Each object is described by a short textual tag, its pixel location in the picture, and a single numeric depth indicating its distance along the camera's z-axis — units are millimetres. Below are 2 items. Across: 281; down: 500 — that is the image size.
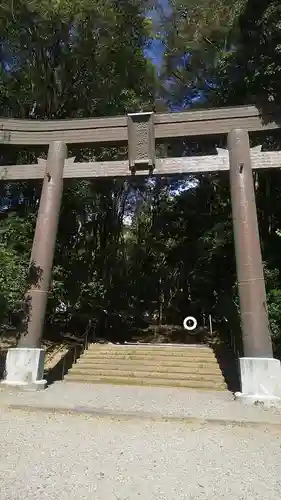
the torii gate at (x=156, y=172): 7199
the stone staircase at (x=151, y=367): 8797
